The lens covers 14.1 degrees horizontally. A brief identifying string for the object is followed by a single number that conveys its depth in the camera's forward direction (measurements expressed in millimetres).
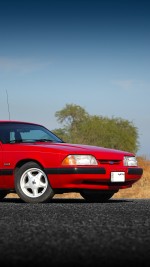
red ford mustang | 9141
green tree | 66694
